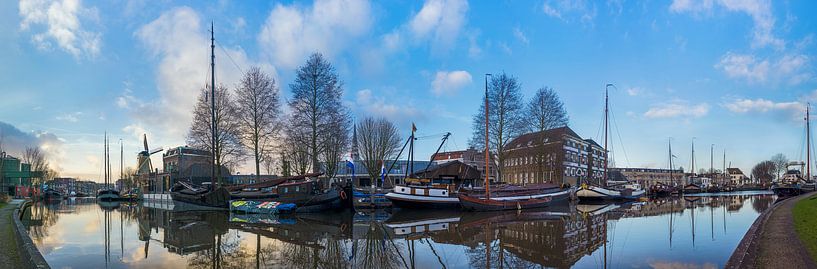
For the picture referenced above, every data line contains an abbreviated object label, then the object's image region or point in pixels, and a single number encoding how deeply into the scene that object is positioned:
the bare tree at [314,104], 33.75
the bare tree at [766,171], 126.94
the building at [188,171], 52.42
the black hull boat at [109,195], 63.77
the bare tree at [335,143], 34.54
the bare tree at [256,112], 35.03
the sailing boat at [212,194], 33.12
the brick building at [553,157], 46.09
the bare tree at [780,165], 124.41
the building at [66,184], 142.62
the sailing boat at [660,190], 68.58
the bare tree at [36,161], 76.31
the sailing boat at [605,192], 47.94
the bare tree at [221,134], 35.44
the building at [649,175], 140.23
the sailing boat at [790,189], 54.44
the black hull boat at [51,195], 70.93
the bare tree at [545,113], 43.88
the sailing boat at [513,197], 31.83
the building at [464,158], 77.88
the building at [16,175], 66.50
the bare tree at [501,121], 41.25
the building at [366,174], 68.81
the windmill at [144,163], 63.12
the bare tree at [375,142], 49.69
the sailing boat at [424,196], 32.38
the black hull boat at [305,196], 30.06
